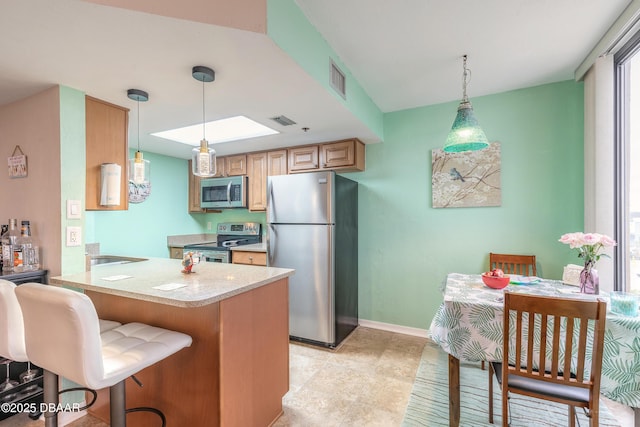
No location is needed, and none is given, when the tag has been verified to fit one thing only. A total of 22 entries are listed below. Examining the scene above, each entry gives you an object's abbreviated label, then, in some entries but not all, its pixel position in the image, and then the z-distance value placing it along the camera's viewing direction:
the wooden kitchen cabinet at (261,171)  3.49
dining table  1.32
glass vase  1.73
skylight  2.87
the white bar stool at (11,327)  1.33
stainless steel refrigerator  2.83
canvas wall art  2.77
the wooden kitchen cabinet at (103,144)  2.03
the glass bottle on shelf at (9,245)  1.85
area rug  1.79
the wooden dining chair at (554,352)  1.26
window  1.98
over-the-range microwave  3.69
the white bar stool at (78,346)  1.06
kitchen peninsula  1.41
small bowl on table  1.88
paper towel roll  2.03
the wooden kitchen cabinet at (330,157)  3.12
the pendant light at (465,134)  1.90
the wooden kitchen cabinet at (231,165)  3.74
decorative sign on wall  1.98
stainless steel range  3.40
